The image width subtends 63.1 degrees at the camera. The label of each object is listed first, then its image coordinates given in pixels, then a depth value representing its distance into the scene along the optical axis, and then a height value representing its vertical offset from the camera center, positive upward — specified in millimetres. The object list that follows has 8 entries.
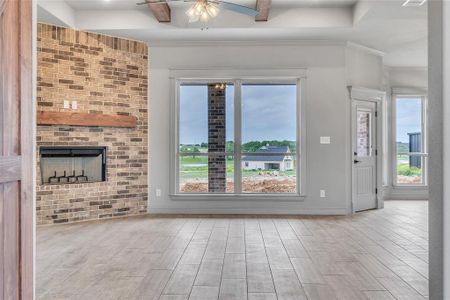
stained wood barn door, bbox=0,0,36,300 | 1474 +42
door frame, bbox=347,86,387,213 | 6834 +357
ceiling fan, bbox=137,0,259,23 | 4043 +1594
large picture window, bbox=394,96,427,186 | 8422 +169
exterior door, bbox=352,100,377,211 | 6672 -87
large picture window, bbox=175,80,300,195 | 6539 +243
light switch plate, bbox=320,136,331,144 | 6418 +166
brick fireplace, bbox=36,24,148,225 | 5555 +322
